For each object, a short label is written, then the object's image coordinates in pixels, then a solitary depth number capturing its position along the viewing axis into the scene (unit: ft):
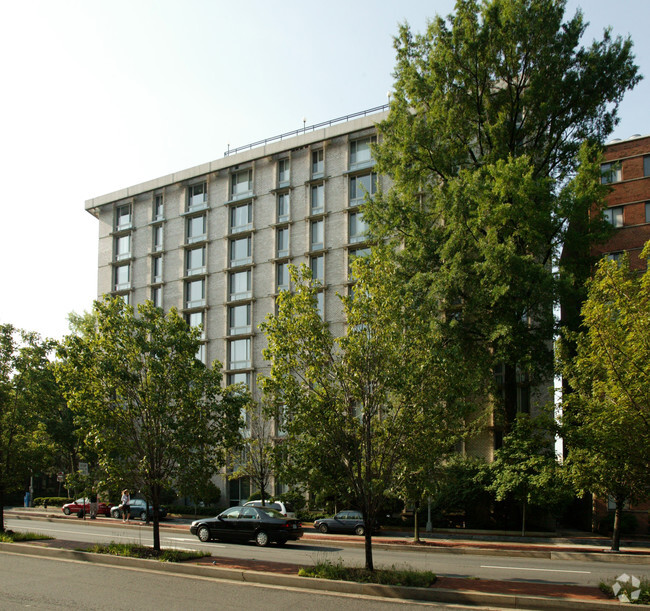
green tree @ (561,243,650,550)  44.65
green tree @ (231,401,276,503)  108.58
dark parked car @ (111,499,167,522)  112.57
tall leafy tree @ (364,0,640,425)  77.77
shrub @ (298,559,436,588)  40.70
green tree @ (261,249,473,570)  44.62
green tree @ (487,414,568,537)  74.54
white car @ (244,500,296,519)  100.53
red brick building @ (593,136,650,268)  115.96
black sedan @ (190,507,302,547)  73.41
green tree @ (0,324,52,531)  71.31
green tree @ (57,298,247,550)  54.95
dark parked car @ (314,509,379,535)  93.50
